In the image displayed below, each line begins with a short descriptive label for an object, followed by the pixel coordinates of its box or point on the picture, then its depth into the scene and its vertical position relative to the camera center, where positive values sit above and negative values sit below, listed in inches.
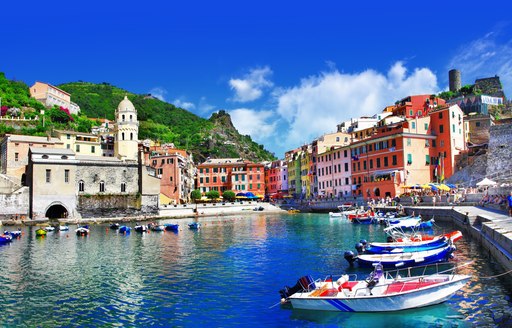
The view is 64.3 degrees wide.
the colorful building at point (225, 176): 4047.7 +144.8
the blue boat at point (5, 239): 1515.0 -165.4
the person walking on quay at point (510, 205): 1123.5 -58.5
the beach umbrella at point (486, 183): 1787.6 +7.4
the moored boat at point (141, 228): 1892.7 -168.1
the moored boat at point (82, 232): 1775.3 -168.5
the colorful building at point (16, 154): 2864.2 +290.2
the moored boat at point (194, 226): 1988.7 -172.1
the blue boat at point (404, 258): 879.7 -156.6
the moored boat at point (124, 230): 1863.9 -171.5
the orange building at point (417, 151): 2491.4 +220.3
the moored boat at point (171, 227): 1951.5 -172.4
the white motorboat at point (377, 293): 594.5 -156.9
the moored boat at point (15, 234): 1689.1 -164.9
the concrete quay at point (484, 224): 774.0 -113.7
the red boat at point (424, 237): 1013.8 -130.3
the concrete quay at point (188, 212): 2462.4 -159.2
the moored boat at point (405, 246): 955.3 -141.9
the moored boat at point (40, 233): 1729.8 -164.3
